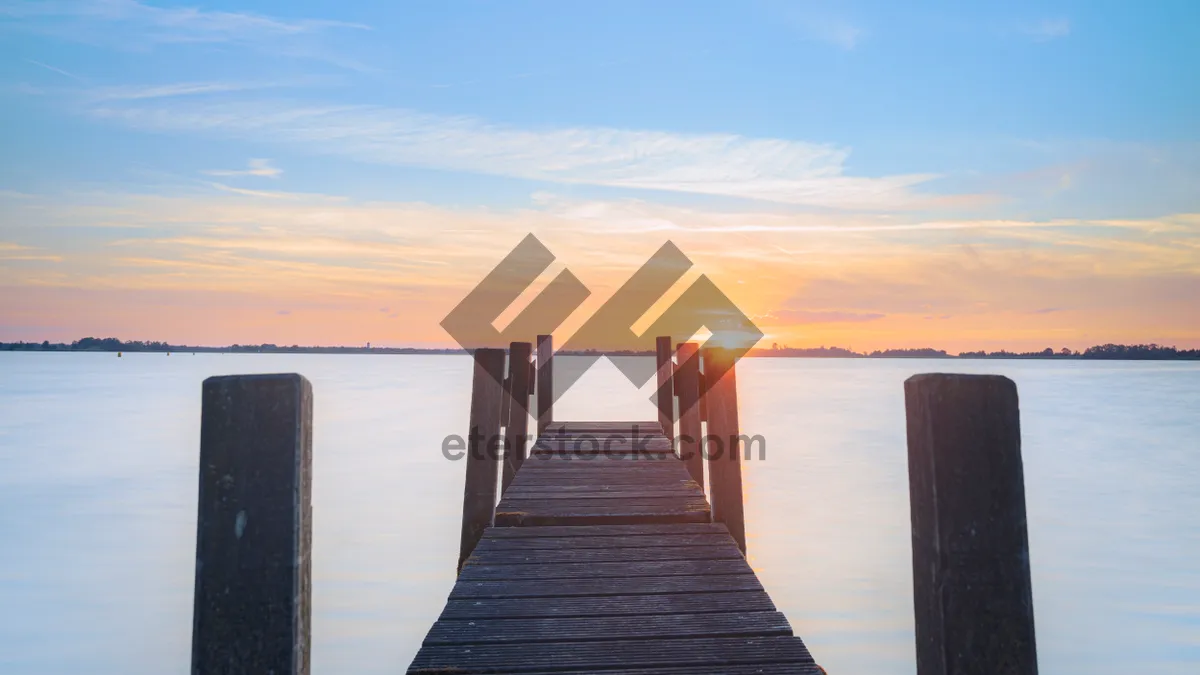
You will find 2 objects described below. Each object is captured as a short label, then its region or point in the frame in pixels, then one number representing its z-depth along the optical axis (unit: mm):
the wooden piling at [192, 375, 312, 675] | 1837
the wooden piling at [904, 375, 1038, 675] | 1863
